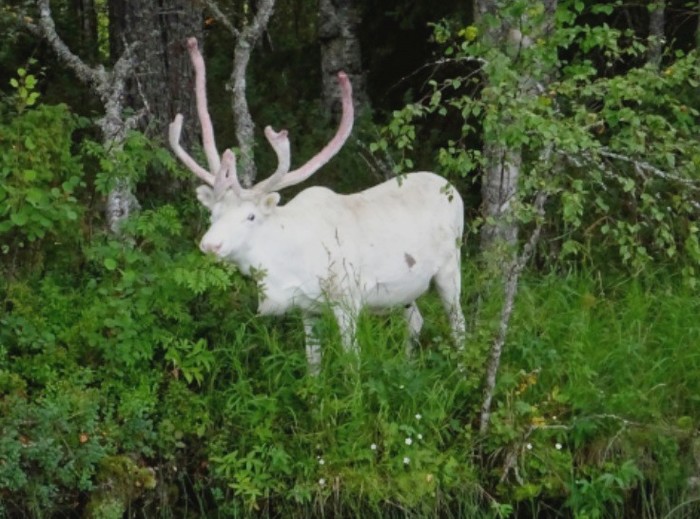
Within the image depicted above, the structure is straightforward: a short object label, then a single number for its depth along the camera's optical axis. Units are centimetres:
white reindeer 1372
